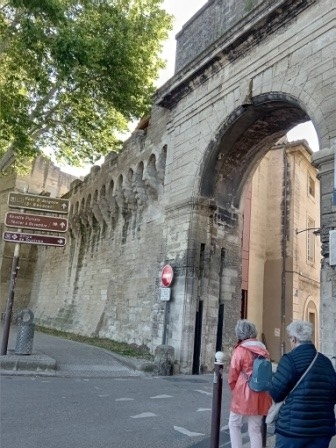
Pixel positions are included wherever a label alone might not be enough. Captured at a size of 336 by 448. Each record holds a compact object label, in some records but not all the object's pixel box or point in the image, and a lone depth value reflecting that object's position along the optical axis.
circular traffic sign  9.05
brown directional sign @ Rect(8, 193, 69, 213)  8.38
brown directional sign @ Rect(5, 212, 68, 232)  8.18
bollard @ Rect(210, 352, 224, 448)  3.40
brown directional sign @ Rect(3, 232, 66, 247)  8.13
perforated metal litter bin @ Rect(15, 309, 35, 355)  7.70
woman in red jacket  3.18
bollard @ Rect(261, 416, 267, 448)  3.48
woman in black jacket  2.43
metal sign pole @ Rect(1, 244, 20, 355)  7.64
